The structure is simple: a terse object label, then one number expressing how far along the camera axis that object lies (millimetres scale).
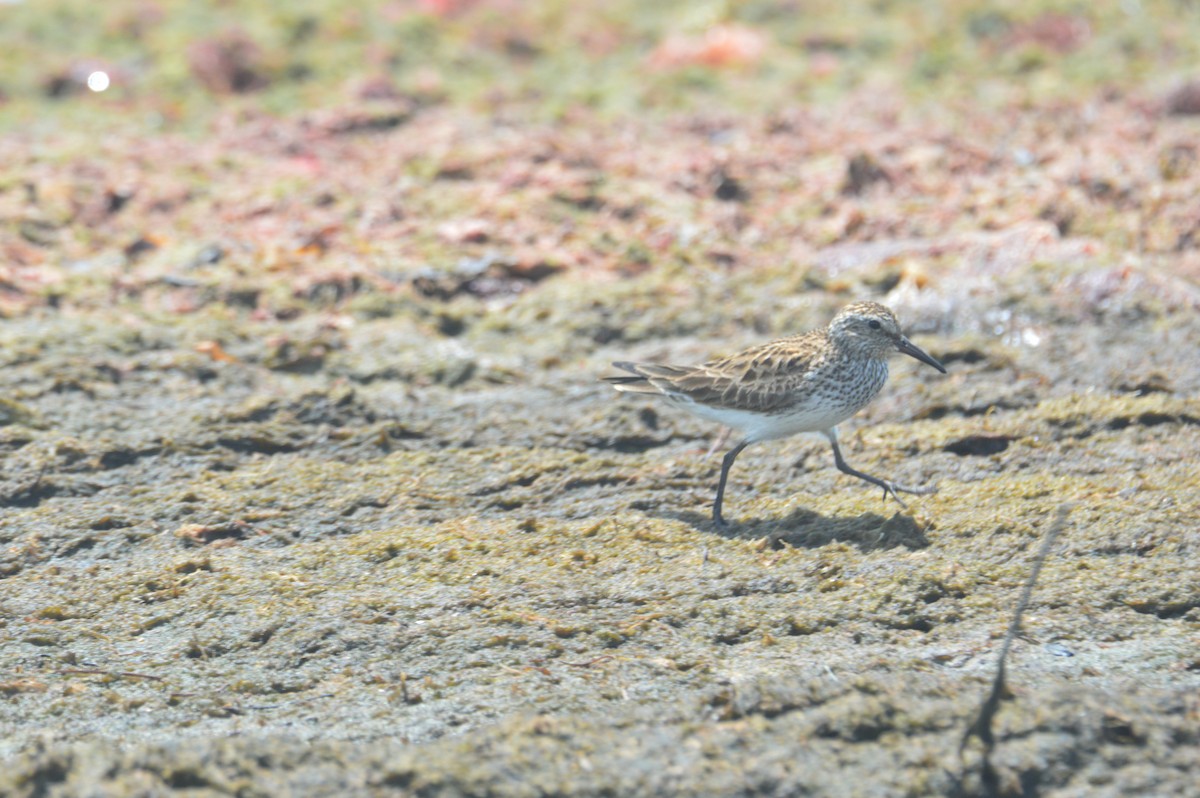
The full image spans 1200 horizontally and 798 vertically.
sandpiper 15203
